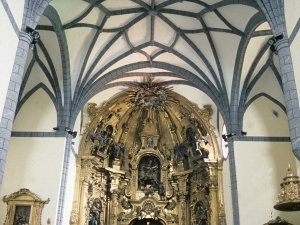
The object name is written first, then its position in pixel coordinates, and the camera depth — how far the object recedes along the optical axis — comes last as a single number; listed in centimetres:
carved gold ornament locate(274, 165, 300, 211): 910
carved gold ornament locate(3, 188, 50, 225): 1345
